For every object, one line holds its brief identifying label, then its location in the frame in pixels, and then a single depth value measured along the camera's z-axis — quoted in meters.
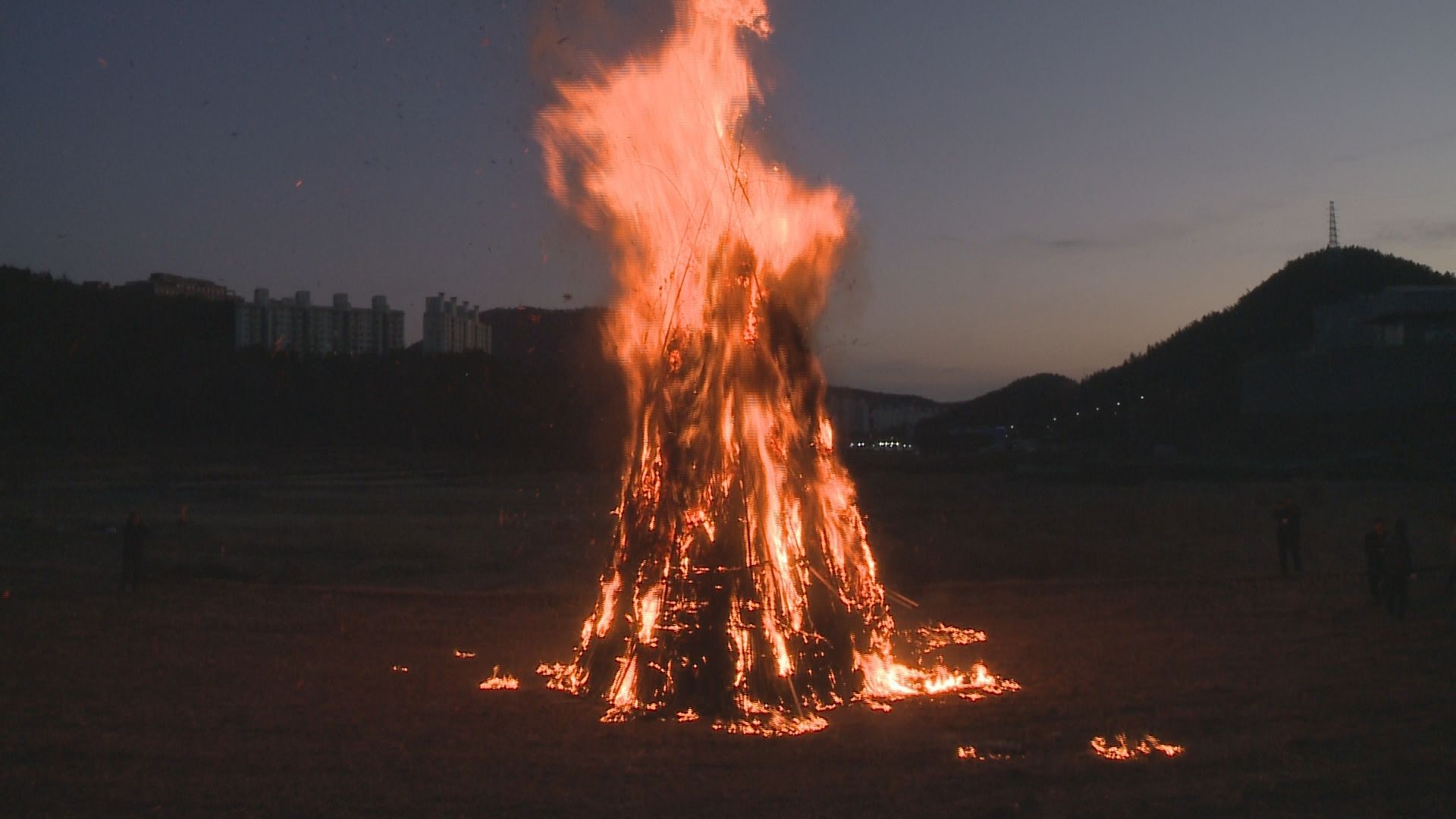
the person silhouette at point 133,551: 14.69
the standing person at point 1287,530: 15.82
